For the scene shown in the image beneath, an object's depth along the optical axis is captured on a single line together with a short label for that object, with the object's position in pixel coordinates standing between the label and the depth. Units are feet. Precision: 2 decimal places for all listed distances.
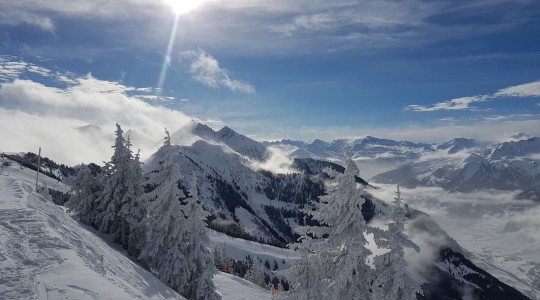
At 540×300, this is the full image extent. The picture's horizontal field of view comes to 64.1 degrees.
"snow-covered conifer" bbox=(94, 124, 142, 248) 139.23
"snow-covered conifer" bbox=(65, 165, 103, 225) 149.38
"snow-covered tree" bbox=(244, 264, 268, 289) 318.55
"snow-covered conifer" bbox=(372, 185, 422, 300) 62.75
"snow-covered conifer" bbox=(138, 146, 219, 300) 119.55
